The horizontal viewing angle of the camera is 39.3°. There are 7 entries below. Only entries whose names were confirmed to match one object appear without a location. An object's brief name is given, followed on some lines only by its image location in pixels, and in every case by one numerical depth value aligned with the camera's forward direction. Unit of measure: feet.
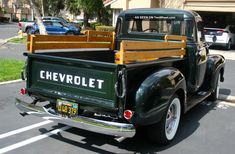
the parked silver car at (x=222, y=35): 63.62
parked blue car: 86.02
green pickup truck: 12.96
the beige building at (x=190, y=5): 67.00
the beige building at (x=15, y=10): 298.56
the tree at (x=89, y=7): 111.04
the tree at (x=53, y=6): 154.92
